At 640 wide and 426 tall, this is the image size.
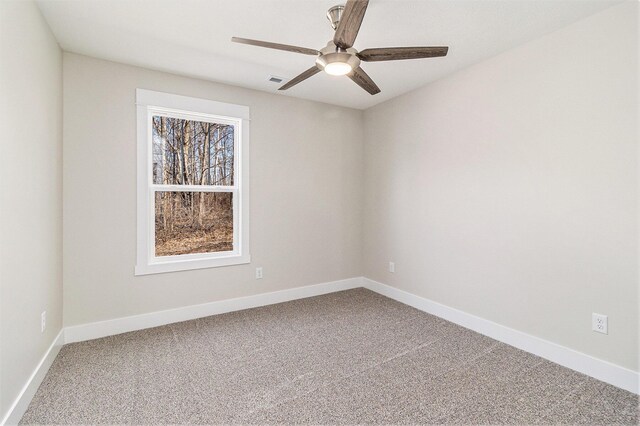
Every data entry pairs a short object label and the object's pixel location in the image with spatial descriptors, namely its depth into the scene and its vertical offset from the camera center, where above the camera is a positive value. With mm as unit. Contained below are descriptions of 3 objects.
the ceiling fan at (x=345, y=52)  1748 +960
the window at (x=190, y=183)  3082 +288
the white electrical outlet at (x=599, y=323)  2166 -783
